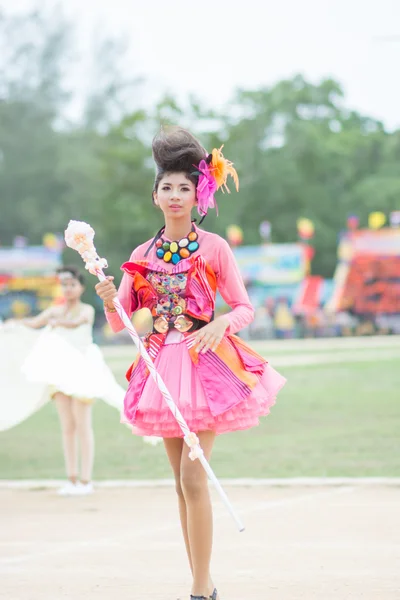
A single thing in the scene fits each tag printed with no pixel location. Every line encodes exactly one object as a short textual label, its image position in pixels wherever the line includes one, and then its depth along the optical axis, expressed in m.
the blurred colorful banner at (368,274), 52.12
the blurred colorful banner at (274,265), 54.75
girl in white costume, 9.58
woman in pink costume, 4.82
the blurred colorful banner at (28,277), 57.06
